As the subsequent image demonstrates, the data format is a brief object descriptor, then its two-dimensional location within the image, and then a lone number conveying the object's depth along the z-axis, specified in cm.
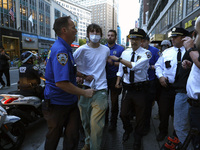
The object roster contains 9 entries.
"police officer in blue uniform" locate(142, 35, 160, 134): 375
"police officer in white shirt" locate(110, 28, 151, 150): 296
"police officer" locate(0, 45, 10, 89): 817
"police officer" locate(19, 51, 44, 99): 385
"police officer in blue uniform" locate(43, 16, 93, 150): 205
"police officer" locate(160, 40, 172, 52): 583
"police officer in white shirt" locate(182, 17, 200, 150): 172
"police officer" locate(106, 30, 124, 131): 379
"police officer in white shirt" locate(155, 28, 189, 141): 299
